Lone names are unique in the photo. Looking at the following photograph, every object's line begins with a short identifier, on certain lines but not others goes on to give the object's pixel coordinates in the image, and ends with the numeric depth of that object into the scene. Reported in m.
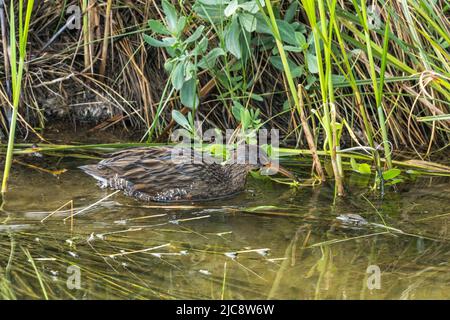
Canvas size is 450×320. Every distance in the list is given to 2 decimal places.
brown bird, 5.21
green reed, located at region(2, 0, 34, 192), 4.40
